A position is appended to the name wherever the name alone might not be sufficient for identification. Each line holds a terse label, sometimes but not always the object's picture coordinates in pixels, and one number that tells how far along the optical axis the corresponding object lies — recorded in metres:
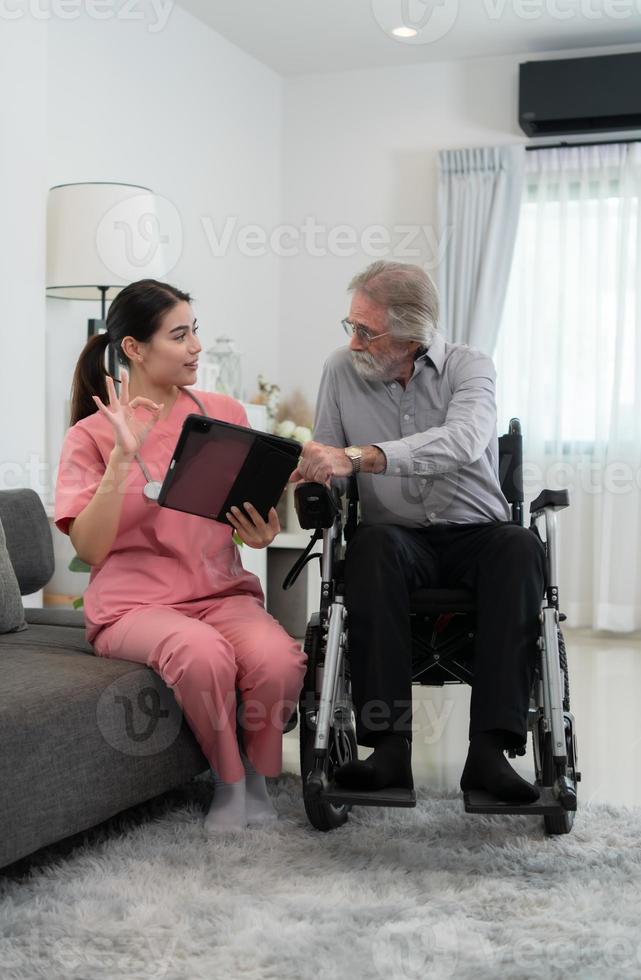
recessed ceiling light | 4.64
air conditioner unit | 4.55
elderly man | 2.02
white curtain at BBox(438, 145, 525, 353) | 4.85
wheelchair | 1.92
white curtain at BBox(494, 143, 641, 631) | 4.76
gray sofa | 1.73
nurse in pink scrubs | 2.10
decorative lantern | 4.44
